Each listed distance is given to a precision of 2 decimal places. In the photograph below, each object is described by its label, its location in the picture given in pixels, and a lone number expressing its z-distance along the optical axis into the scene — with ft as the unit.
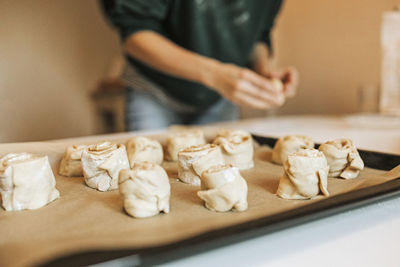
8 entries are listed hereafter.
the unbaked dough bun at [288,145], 3.17
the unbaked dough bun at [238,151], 3.10
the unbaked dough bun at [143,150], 3.22
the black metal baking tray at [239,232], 1.54
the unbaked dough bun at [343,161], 2.73
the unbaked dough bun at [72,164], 2.99
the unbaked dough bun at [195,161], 2.69
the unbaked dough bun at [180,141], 3.44
